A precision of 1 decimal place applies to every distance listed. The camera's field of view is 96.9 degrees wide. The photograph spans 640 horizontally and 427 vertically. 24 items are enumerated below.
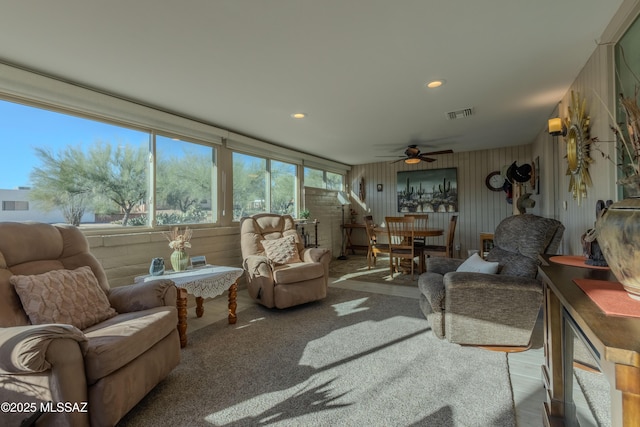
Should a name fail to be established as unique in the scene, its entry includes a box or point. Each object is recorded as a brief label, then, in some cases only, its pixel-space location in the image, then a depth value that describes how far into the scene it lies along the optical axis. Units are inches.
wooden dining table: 181.3
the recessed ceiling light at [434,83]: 103.6
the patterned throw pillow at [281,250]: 140.2
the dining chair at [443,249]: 180.4
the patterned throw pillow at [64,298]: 62.8
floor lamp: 274.3
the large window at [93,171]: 92.4
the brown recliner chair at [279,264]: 122.6
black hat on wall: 178.5
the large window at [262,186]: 170.6
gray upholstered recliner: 83.4
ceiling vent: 133.5
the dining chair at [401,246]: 178.1
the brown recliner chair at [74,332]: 48.9
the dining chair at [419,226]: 190.9
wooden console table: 24.8
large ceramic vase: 33.7
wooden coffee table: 93.1
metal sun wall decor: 91.7
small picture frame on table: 116.6
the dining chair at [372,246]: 194.2
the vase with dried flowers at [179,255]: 109.1
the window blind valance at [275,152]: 164.3
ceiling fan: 191.9
